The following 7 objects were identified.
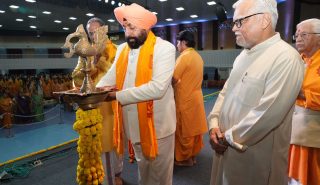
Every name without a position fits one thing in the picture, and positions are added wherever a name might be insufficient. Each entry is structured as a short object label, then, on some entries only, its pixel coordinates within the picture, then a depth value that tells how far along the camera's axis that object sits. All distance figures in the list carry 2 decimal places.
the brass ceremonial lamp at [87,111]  1.40
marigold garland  1.46
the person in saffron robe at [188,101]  3.39
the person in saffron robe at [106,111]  2.42
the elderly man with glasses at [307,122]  2.24
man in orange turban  1.84
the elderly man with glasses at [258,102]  1.33
